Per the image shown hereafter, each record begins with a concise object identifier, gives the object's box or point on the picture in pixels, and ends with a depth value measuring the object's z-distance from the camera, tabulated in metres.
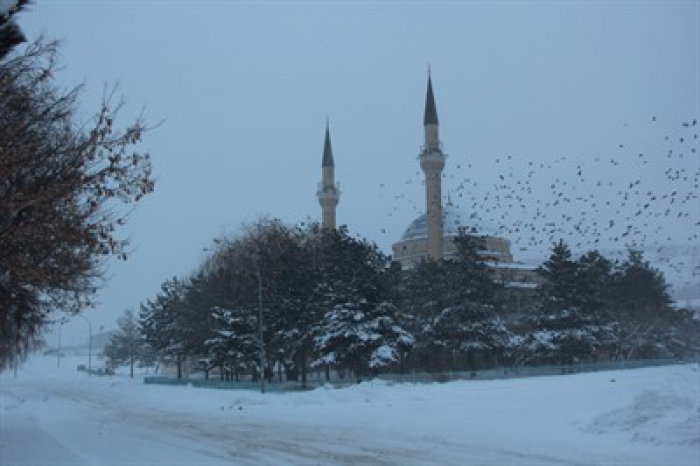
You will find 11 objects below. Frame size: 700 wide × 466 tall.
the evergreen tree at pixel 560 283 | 47.31
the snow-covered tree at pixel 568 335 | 46.19
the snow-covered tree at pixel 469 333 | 46.12
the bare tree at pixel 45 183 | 11.80
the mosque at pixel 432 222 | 66.75
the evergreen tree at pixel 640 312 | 53.00
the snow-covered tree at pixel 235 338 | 47.84
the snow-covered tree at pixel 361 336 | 40.69
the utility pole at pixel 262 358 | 36.94
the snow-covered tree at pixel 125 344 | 98.50
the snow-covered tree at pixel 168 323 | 61.75
